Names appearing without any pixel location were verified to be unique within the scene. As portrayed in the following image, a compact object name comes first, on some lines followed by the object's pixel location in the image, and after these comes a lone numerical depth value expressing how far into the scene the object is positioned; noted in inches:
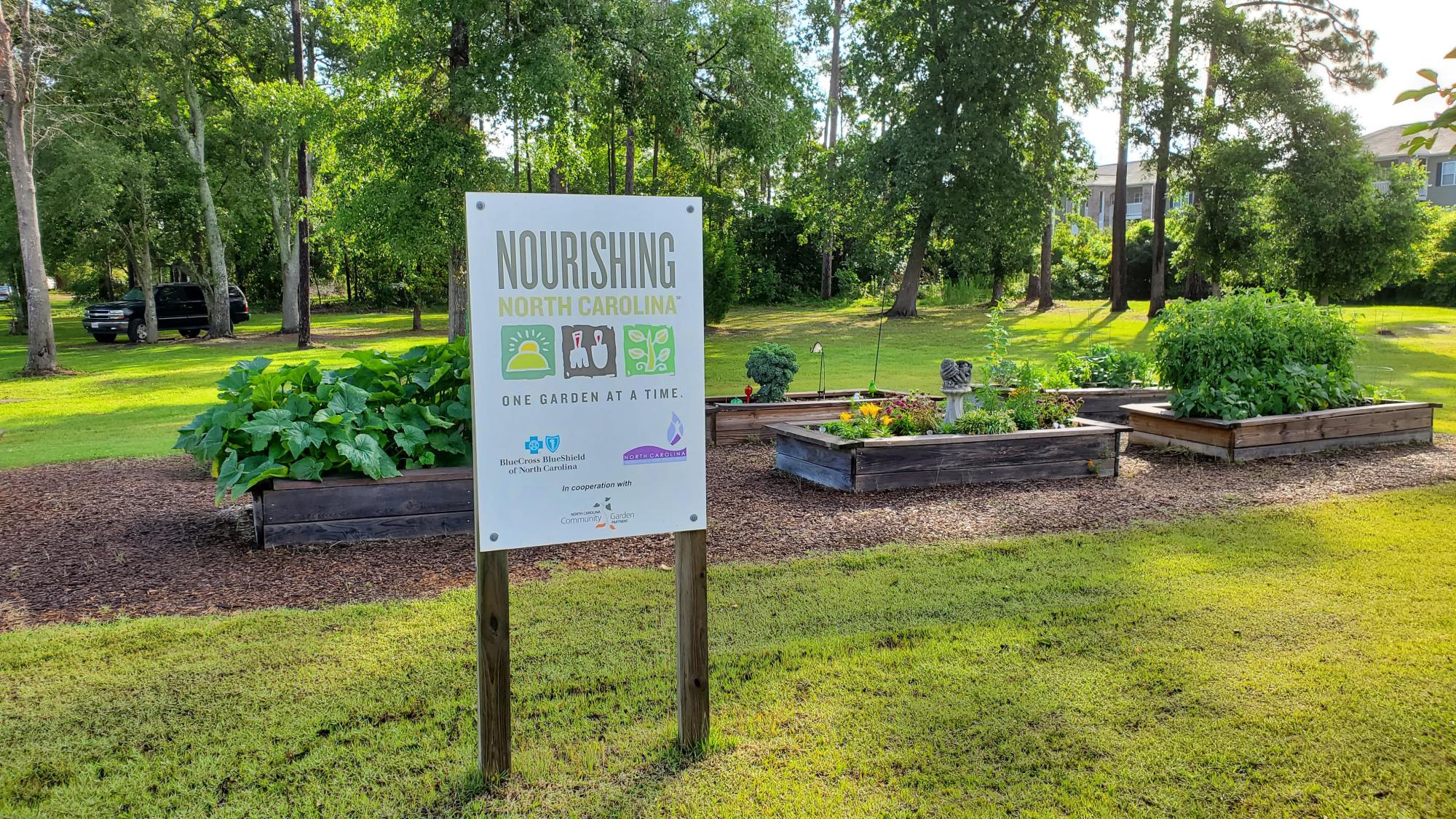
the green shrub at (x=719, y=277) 877.2
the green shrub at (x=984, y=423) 281.3
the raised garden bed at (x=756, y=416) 336.5
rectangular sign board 107.7
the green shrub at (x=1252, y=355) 311.9
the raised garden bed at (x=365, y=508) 202.7
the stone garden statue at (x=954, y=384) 280.7
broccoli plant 350.6
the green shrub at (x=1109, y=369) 390.0
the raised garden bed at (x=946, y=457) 261.0
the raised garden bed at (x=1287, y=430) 301.1
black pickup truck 892.0
